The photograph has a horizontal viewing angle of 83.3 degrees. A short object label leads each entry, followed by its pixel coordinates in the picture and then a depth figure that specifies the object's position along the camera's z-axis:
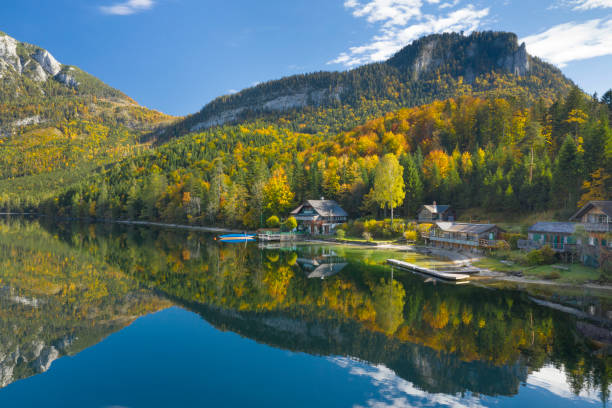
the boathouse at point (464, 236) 43.62
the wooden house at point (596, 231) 31.04
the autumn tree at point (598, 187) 43.44
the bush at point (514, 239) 41.59
